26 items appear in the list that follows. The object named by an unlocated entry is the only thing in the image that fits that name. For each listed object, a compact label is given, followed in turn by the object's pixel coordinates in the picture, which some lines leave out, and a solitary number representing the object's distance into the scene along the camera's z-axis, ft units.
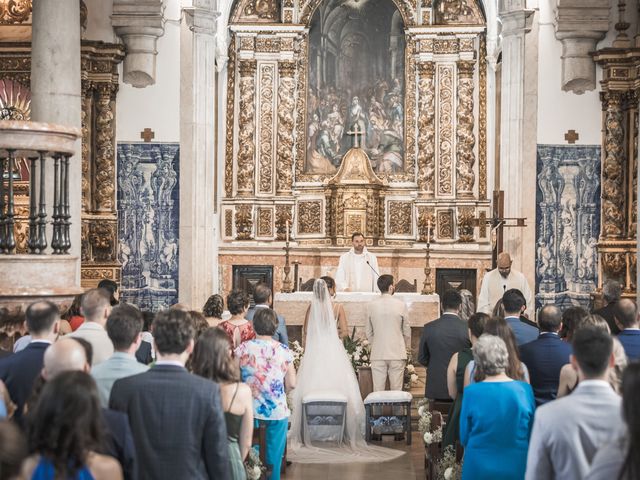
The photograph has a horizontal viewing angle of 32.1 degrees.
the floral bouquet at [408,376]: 43.36
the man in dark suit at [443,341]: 30.12
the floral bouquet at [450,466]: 25.58
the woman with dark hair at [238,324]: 28.68
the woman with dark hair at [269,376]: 25.02
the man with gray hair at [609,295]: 31.94
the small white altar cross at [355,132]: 69.46
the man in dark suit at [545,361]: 23.24
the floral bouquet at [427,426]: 28.57
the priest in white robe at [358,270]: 53.57
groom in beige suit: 37.93
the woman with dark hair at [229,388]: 18.62
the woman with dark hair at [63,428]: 12.34
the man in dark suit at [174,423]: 16.29
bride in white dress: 36.47
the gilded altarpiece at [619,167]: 54.70
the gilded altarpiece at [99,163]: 55.47
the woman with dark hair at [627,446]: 11.22
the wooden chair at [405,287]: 58.95
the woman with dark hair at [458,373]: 24.95
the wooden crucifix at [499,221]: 52.70
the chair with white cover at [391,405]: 37.06
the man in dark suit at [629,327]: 24.62
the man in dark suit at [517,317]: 27.81
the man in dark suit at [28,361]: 19.49
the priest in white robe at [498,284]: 43.57
